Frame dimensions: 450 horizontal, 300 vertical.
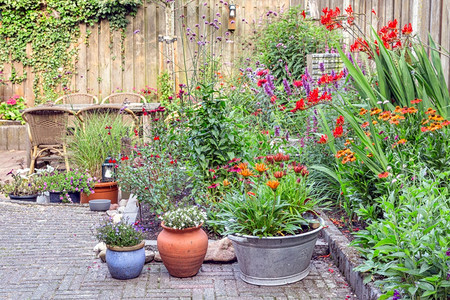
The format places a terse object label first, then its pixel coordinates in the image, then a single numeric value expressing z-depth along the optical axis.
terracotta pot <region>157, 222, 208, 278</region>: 3.13
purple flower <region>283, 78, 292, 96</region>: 4.64
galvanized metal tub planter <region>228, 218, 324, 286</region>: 3.00
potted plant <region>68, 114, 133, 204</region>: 5.57
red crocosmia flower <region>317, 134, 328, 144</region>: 3.42
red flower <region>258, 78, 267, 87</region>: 4.16
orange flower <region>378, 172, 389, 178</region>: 2.76
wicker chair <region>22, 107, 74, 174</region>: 5.93
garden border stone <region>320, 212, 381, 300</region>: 2.62
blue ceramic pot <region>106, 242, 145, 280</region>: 3.12
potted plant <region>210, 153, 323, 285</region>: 3.01
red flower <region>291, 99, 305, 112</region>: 3.25
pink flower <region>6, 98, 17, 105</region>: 9.52
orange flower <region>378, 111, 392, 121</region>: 2.97
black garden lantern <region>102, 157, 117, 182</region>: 5.29
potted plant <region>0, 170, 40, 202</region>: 5.41
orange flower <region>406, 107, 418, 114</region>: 2.96
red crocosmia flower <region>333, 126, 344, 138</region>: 3.30
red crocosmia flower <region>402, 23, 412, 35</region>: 3.65
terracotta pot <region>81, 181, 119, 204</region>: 5.30
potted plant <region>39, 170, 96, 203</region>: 5.26
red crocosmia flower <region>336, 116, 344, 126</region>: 3.39
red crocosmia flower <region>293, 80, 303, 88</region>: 4.20
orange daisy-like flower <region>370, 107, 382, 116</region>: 3.09
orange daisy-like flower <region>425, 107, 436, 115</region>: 2.90
